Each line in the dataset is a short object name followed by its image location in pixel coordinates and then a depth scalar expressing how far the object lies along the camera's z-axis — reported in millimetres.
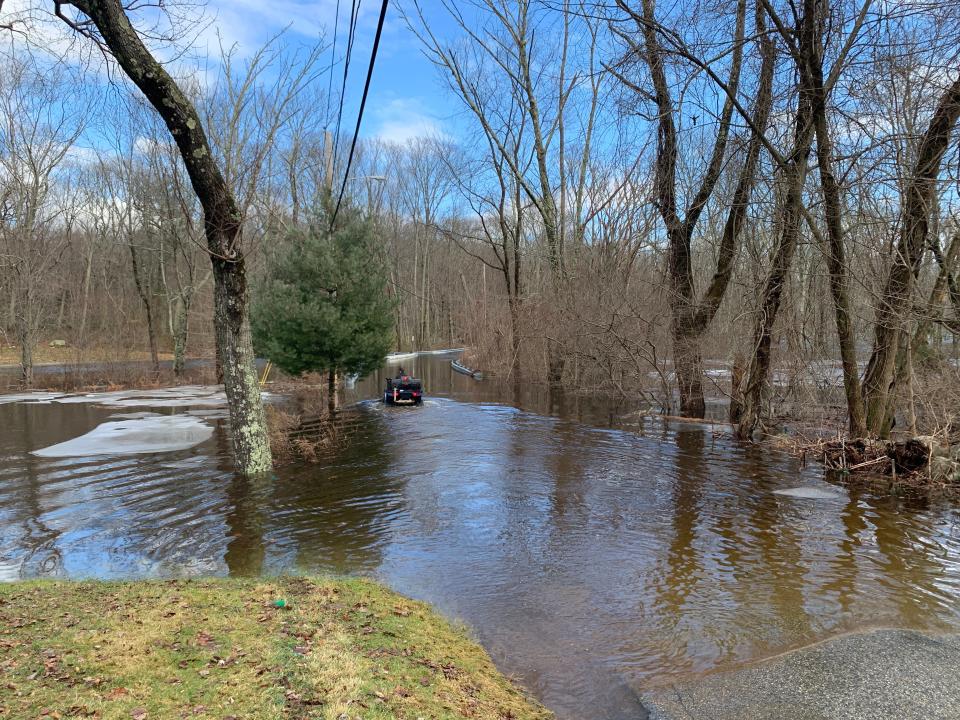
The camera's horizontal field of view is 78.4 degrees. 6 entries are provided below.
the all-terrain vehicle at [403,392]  18688
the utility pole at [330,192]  16141
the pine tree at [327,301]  14672
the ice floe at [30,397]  19641
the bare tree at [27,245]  23047
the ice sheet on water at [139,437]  12000
